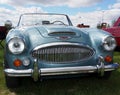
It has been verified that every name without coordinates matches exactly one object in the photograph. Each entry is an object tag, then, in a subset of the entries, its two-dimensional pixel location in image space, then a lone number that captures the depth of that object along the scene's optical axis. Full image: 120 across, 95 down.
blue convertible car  2.01
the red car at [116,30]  4.04
